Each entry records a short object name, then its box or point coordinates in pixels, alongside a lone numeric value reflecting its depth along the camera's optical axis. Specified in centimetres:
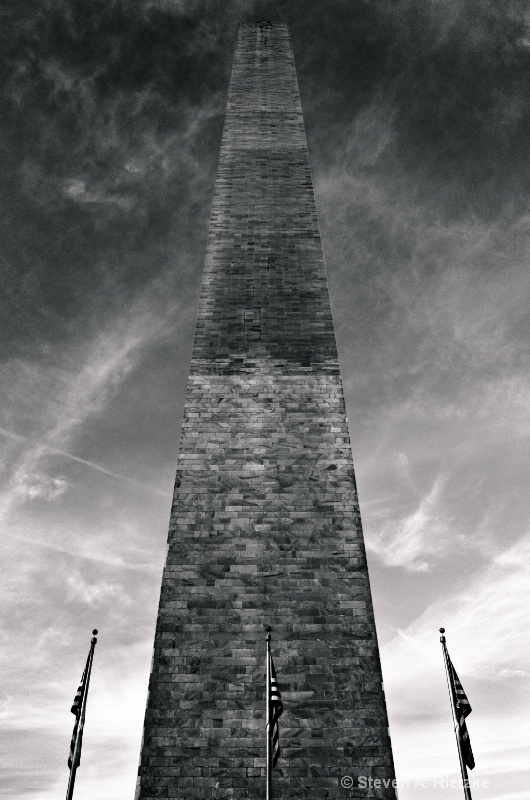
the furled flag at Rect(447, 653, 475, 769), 891
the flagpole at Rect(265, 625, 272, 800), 796
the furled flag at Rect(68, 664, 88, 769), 966
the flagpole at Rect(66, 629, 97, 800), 919
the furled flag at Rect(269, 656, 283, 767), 827
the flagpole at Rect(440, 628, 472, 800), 838
